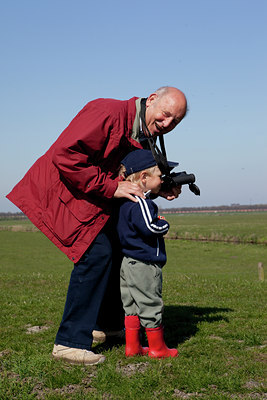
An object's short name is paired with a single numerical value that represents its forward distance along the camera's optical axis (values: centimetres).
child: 463
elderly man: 441
